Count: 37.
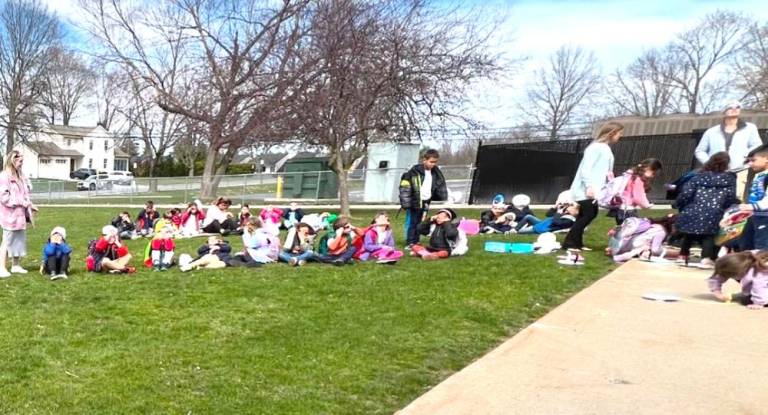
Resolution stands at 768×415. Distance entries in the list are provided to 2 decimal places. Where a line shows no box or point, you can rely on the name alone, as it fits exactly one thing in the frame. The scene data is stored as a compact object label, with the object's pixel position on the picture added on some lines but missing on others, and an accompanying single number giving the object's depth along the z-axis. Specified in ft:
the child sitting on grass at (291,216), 50.21
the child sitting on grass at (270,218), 33.54
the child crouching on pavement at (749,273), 19.90
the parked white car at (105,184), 126.11
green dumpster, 101.60
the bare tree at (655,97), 203.41
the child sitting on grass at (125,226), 47.78
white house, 260.01
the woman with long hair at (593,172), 30.76
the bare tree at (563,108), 212.23
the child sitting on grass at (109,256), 28.50
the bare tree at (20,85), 178.19
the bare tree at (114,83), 111.45
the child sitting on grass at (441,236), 31.91
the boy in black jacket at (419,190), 34.19
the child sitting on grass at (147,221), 50.00
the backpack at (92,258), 28.84
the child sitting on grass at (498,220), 44.70
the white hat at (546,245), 32.71
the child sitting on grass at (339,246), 30.19
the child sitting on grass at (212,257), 29.40
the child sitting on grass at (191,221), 49.11
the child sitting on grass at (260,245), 30.71
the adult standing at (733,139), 29.09
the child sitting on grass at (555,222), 41.86
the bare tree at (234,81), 64.08
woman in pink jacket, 27.35
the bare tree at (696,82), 194.08
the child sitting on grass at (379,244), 30.17
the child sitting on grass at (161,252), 29.73
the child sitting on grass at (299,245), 30.73
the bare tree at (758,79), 150.71
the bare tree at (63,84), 190.90
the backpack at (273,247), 31.30
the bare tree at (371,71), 54.75
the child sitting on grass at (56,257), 27.43
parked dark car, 229.33
